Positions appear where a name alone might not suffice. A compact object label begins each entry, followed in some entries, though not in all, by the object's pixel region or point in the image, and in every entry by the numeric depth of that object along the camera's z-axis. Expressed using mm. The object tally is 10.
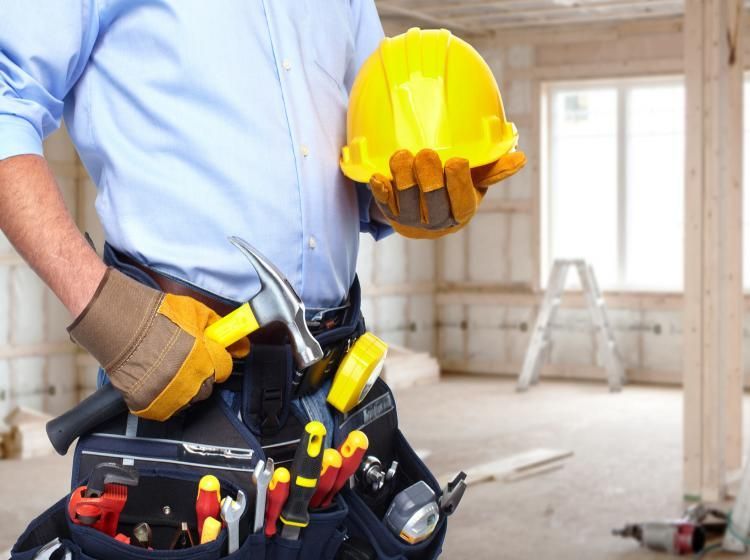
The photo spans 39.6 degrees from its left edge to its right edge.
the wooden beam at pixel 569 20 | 9078
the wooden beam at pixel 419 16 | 8453
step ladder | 9172
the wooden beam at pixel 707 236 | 5047
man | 1210
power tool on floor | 4398
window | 9406
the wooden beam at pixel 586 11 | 8688
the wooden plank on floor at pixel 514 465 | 5734
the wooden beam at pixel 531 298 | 9312
